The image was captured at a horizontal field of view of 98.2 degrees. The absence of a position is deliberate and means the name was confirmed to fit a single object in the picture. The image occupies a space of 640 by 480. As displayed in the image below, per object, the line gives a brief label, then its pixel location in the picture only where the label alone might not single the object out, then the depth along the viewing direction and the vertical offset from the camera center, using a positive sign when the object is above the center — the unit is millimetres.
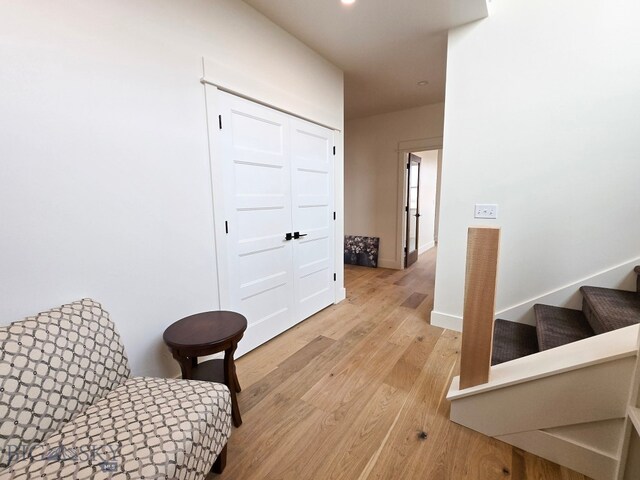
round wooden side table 1444 -729
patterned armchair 898 -811
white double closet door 2109 -116
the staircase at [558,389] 1134 -896
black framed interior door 4938 -190
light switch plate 2365 -107
